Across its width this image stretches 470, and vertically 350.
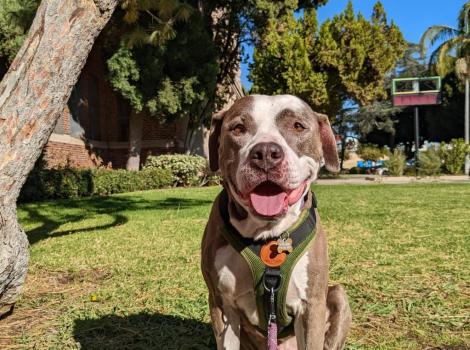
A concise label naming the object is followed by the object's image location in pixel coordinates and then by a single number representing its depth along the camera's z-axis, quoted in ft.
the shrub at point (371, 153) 124.16
